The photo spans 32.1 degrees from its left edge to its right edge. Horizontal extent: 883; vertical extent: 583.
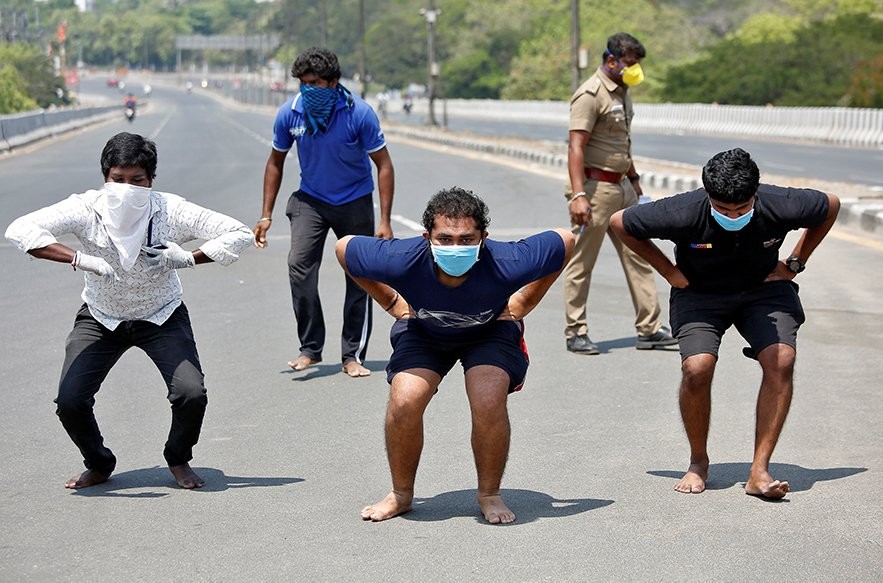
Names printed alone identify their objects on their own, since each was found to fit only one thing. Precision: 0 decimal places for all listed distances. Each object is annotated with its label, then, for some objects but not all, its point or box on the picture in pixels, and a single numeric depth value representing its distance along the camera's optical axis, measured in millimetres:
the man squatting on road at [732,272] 6172
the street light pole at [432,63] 56656
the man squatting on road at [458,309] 5719
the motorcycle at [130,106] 74875
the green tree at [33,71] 72312
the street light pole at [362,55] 74881
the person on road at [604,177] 9742
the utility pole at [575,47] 38531
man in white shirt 6203
